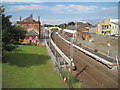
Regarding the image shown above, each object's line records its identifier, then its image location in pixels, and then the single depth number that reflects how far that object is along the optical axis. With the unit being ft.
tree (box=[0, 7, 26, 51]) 63.88
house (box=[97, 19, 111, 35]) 212.31
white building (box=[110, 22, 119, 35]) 192.10
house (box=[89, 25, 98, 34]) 264.68
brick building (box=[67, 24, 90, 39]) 205.57
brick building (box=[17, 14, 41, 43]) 188.00
